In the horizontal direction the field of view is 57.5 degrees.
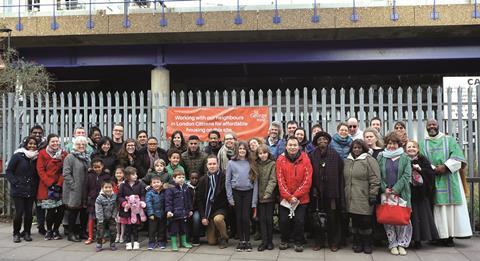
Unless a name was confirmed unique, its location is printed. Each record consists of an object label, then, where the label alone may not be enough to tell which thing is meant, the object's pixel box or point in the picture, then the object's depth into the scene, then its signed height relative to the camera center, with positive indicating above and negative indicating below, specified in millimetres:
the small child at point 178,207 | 6312 -1014
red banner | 8273 +318
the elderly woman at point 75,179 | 6723 -624
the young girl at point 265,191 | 6297 -779
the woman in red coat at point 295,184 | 6098 -668
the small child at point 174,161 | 6582 -352
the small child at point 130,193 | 6414 -824
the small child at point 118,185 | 6609 -714
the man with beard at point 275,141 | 6816 -68
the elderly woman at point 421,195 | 6152 -847
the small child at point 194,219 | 6586 -1227
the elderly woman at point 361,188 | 5965 -722
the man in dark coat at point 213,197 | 6461 -887
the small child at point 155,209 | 6363 -1036
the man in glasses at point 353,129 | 6697 +108
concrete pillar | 8320 +388
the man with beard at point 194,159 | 6770 -337
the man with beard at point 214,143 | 6992 -92
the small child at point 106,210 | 6448 -1060
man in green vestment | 6332 -785
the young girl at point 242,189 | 6266 -755
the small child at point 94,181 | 6637 -649
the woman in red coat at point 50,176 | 6871 -587
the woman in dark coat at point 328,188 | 6113 -735
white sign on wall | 7387 +523
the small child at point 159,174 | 6453 -538
